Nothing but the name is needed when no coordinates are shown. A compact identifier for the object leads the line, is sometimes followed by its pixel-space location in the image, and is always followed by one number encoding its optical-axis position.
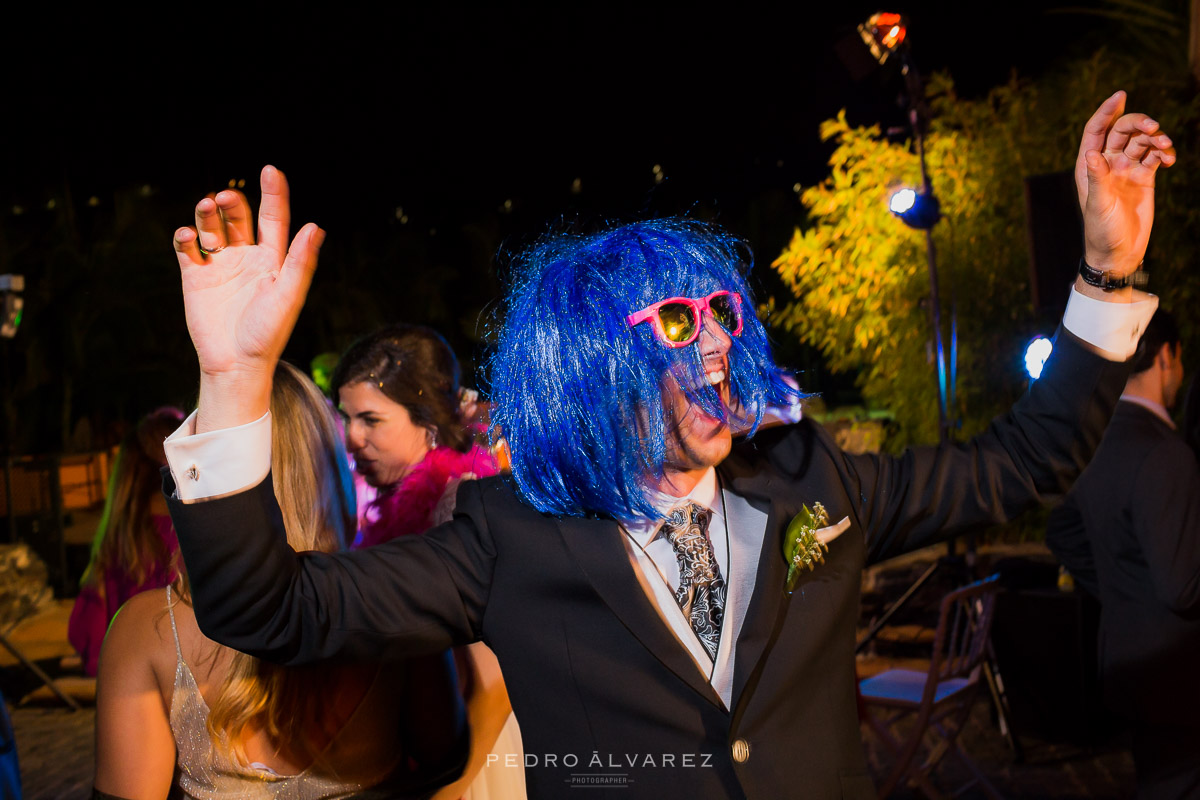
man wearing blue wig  1.30
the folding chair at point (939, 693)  3.67
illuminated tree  7.67
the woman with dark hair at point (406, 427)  2.97
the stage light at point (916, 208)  6.09
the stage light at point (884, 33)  5.56
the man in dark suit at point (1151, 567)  2.40
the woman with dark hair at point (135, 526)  2.77
